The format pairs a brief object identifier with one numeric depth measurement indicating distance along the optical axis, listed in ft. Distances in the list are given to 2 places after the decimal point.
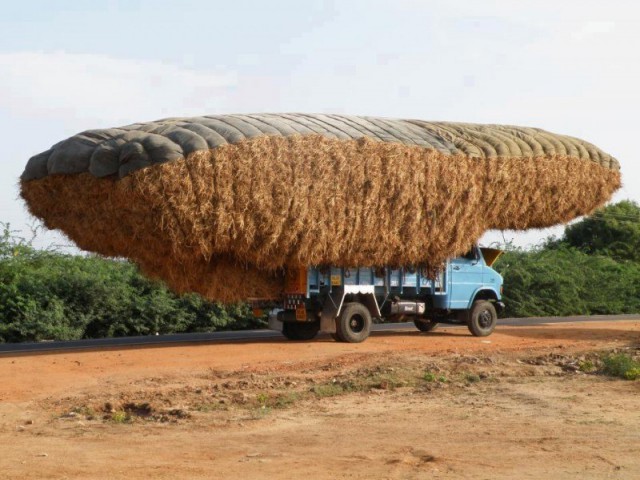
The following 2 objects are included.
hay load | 55.47
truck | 64.44
